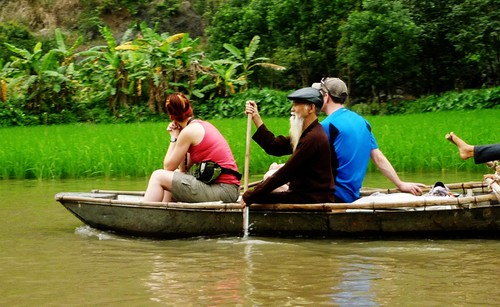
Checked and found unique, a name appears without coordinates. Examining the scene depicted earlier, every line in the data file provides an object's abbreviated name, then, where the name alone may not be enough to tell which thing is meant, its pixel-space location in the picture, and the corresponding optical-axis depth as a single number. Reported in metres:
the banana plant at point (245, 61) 48.00
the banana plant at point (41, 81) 43.41
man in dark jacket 14.63
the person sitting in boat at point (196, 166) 15.56
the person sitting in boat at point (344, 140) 15.22
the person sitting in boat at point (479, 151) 13.70
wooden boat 14.44
